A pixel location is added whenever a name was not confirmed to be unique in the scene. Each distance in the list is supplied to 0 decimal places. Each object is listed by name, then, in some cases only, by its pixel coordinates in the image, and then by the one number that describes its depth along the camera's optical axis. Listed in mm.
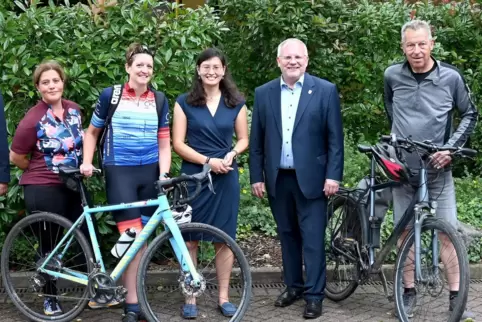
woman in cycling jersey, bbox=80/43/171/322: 5512
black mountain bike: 5332
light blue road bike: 5324
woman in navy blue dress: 5719
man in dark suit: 5797
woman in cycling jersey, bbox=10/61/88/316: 5609
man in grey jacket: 5547
